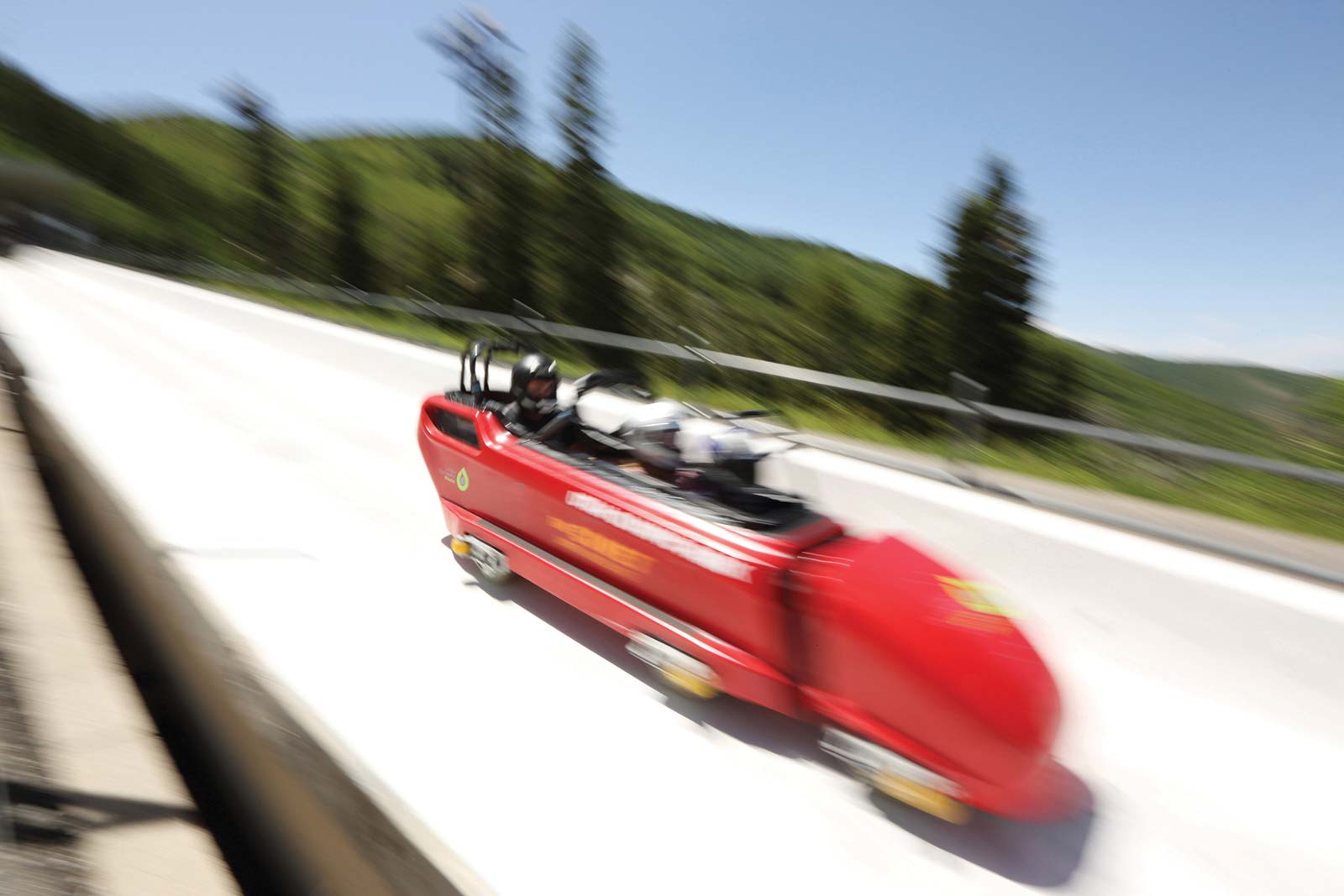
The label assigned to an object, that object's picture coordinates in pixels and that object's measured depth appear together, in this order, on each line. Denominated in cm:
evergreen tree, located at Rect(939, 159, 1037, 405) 2777
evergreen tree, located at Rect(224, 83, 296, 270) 3456
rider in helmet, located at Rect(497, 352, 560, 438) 320
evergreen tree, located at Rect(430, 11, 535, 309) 2620
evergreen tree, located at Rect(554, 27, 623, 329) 2514
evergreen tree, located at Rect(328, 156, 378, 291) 3438
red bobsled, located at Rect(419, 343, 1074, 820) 172
